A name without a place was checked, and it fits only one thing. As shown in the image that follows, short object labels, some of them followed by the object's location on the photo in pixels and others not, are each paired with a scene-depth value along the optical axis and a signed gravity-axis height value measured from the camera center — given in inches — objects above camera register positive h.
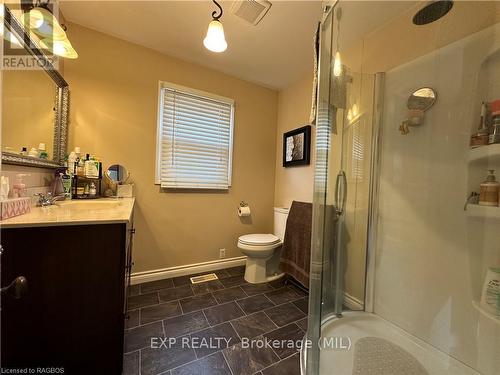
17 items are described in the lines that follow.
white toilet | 79.3 -27.9
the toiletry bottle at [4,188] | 34.1 -2.5
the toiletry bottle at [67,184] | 59.5 -2.3
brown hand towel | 73.4 -22.2
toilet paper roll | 95.2 -12.7
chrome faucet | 47.7 -5.9
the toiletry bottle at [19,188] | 41.0 -2.9
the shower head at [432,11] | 45.6 +43.2
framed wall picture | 87.0 +18.3
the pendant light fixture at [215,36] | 51.6 +38.6
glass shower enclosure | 41.4 -0.3
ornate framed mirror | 39.6 +15.9
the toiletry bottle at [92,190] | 65.4 -4.1
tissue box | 31.4 -5.7
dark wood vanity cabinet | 30.6 -20.1
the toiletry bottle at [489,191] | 38.6 +0.8
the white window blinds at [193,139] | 80.4 +18.4
